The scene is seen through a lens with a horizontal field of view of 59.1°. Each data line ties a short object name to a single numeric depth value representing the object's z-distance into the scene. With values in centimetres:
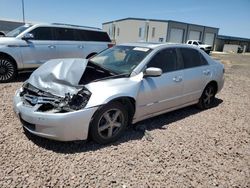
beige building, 4391
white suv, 680
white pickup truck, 3385
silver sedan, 306
